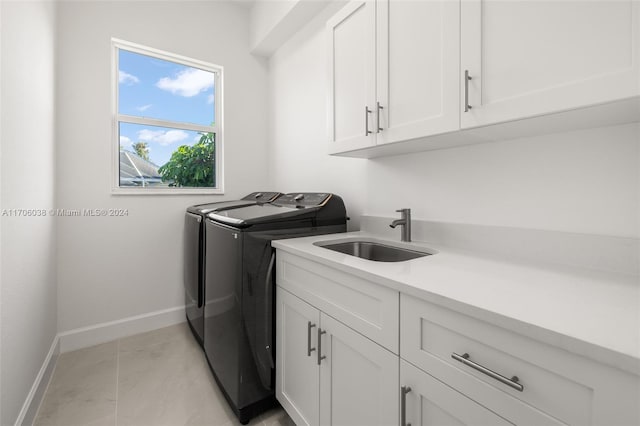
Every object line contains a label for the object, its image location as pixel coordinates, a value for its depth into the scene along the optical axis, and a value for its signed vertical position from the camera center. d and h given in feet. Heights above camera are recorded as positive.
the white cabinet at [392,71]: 3.52 +2.04
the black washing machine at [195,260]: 6.86 -1.22
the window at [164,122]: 8.05 +2.66
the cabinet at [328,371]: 3.06 -2.03
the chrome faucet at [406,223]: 4.94 -0.18
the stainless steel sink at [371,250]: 5.01 -0.70
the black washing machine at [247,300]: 4.75 -1.53
